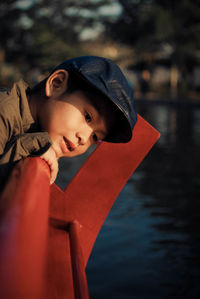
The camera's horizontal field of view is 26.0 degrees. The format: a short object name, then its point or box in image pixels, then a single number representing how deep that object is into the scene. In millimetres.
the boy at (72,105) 1138
